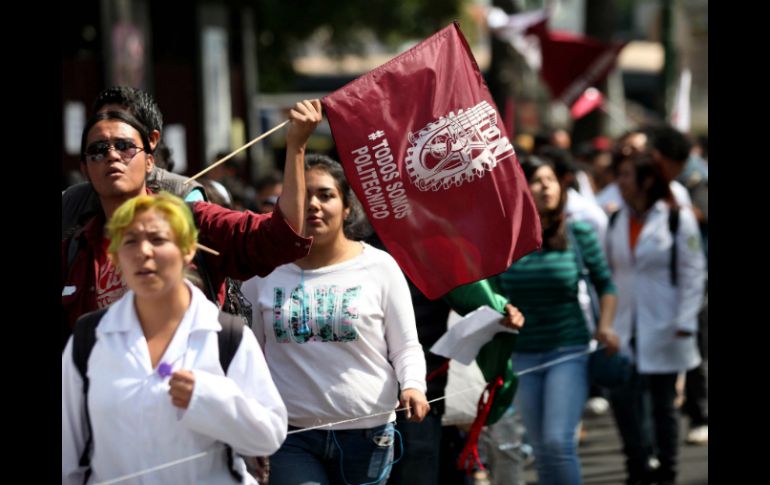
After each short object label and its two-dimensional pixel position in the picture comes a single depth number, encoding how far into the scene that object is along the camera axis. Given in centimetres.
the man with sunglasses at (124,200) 966
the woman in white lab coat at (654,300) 1778
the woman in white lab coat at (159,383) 797
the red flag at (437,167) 1126
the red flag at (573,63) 3431
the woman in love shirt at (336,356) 1101
